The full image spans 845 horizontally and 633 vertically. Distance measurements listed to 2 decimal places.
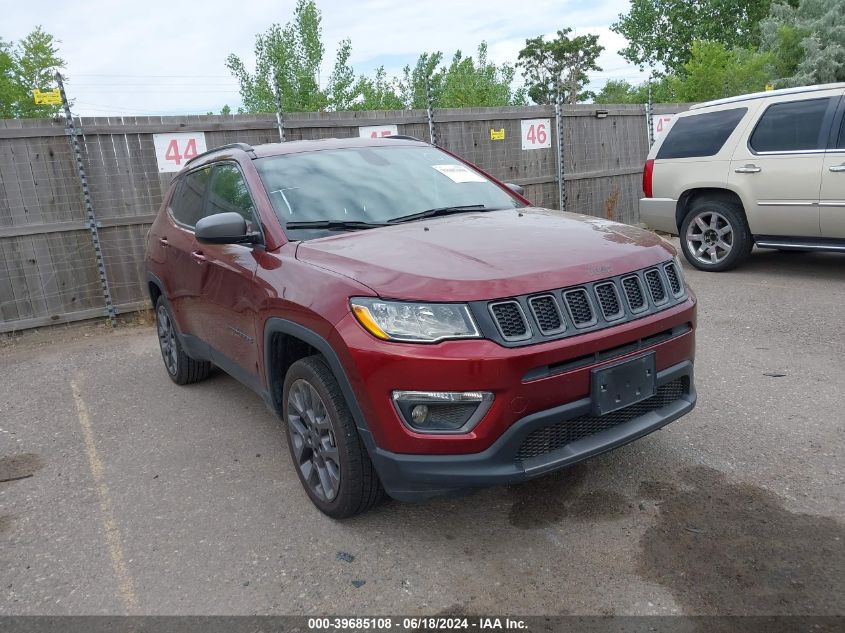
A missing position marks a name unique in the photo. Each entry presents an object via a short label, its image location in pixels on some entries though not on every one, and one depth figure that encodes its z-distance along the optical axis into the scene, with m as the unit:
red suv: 2.59
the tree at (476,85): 33.16
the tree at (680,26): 40.69
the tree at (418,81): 42.41
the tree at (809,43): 24.09
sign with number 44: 8.05
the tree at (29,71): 35.81
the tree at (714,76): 16.41
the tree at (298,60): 32.41
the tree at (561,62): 65.38
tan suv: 6.97
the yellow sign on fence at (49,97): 7.33
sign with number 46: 10.89
